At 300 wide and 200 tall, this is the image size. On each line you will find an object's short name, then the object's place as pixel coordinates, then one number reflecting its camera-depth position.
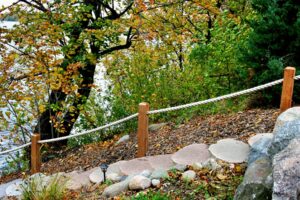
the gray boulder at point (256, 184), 2.77
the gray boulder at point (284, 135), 2.98
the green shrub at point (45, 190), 3.92
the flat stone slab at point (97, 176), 4.44
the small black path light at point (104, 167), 4.12
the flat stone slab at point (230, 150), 3.78
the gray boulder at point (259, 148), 3.33
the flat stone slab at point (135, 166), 4.26
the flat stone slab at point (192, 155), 3.99
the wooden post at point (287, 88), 3.81
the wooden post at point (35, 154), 5.52
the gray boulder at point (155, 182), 3.70
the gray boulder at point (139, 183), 3.74
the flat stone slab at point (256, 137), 3.64
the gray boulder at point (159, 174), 3.80
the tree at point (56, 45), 5.94
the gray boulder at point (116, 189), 3.86
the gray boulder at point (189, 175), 3.64
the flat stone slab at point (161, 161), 4.13
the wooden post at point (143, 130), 4.57
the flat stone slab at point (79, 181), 4.47
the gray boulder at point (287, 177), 2.44
